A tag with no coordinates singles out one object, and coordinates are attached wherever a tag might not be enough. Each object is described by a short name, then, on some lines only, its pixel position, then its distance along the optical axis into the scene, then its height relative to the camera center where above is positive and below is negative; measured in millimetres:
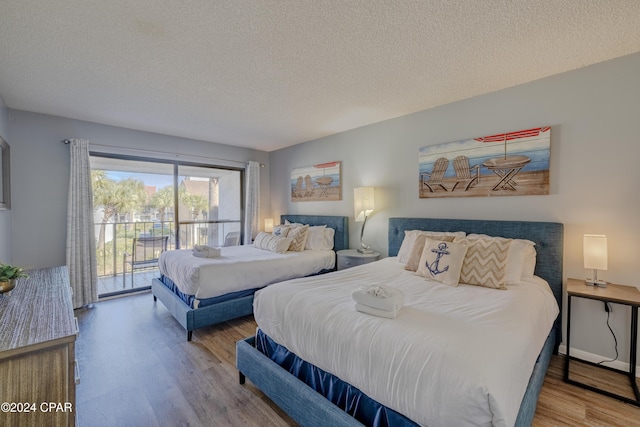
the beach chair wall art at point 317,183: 4398 +463
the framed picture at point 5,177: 2869 +369
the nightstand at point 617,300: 1913 -638
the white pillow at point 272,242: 3889 -480
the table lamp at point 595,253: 2113 -337
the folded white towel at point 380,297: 1524 -500
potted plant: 1592 -389
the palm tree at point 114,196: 4141 +236
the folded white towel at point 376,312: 1503 -567
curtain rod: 3609 +920
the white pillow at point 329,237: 4195 -417
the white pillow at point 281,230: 4215 -323
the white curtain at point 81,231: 3605 -265
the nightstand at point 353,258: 3564 -635
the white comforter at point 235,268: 2850 -682
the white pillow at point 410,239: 2865 -322
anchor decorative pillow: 2234 -438
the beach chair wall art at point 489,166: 2562 +453
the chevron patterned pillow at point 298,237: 4008 -400
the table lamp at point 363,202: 3696 +105
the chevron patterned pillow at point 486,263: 2146 -437
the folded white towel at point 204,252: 3391 -514
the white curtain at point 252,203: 5340 +139
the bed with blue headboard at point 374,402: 1404 -1001
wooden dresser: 1014 -620
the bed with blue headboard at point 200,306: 2793 -1047
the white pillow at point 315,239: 4168 -444
